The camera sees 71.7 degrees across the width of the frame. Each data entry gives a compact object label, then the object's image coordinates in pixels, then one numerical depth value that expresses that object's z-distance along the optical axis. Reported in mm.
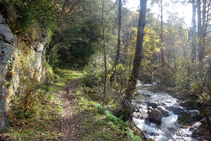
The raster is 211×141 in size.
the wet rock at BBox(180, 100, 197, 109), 10398
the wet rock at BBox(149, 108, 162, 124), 8641
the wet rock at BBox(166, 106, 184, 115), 10328
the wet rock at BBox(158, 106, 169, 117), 9828
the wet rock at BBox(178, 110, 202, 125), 8609
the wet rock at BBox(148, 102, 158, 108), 11000
